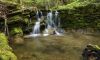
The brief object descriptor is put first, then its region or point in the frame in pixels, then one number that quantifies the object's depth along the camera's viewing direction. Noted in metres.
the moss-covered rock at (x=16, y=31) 6.83
